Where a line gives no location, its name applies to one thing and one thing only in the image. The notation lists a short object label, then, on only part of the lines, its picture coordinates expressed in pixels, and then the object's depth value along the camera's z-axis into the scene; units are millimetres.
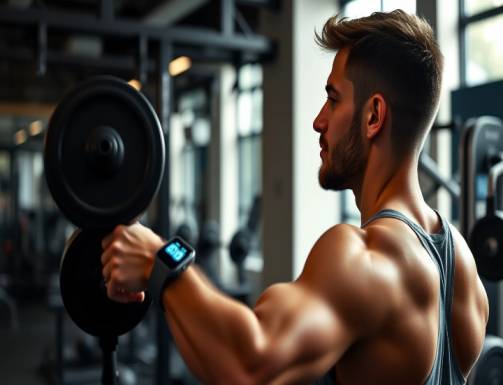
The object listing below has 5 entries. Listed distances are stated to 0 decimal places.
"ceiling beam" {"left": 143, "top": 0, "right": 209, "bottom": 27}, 6340
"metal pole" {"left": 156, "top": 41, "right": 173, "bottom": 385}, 3277
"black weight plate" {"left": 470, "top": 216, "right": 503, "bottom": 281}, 1596
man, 664
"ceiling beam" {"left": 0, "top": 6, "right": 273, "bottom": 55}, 3256
